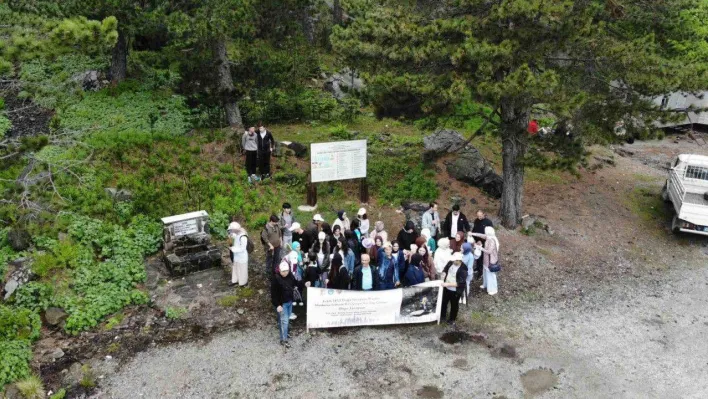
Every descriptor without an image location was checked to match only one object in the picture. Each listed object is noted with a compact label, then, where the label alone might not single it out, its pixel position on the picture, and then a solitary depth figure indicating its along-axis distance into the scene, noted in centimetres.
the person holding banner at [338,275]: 1071
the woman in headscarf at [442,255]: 1125
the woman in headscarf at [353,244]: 1163
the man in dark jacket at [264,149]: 1619
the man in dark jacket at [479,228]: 1248
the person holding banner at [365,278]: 1063
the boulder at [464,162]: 1722
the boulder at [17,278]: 1096
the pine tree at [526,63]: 1212
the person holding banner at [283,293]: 989
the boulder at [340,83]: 2488
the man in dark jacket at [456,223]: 1288
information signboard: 1529
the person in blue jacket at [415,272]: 1088
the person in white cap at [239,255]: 1165
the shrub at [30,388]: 891
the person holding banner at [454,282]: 1061
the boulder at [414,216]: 1519
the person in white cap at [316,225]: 1204
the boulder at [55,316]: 1057
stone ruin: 1248
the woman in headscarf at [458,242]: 1215
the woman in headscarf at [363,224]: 1248
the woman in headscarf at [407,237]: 1201
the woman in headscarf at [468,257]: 1143
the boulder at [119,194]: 1432
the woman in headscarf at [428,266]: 1130
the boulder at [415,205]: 1598
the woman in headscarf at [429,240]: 1180
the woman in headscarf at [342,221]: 1219
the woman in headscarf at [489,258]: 1178
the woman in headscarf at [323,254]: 1127
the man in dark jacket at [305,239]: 1188
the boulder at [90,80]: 2170
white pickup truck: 1498
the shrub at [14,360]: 922
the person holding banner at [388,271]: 1088
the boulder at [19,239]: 1215
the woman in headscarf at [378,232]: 1185
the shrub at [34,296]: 1072
